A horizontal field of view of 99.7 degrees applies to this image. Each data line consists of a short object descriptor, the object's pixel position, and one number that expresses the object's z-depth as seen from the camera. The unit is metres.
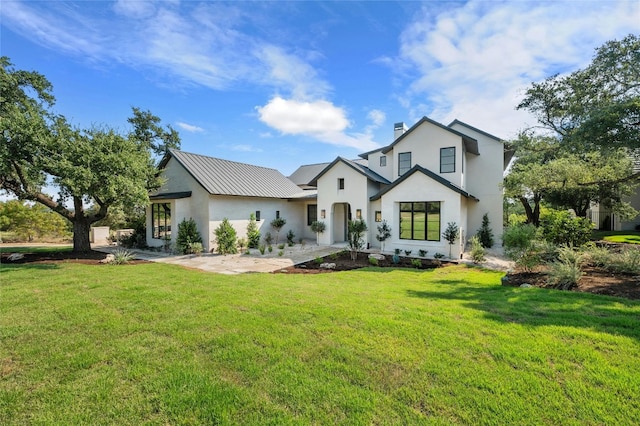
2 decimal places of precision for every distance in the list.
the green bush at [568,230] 10.99
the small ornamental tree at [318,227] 18.56
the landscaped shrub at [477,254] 12.60
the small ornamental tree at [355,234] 14.27
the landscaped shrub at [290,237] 19.95
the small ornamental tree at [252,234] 18.00
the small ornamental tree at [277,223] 19.68
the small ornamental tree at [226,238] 15.89
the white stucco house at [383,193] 14.90
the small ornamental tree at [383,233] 15.30
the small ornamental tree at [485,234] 17.45
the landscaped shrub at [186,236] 15.86
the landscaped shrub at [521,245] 10.02
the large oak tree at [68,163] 11.05
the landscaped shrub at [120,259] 12.30
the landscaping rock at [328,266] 12.17
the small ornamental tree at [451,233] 13.27
